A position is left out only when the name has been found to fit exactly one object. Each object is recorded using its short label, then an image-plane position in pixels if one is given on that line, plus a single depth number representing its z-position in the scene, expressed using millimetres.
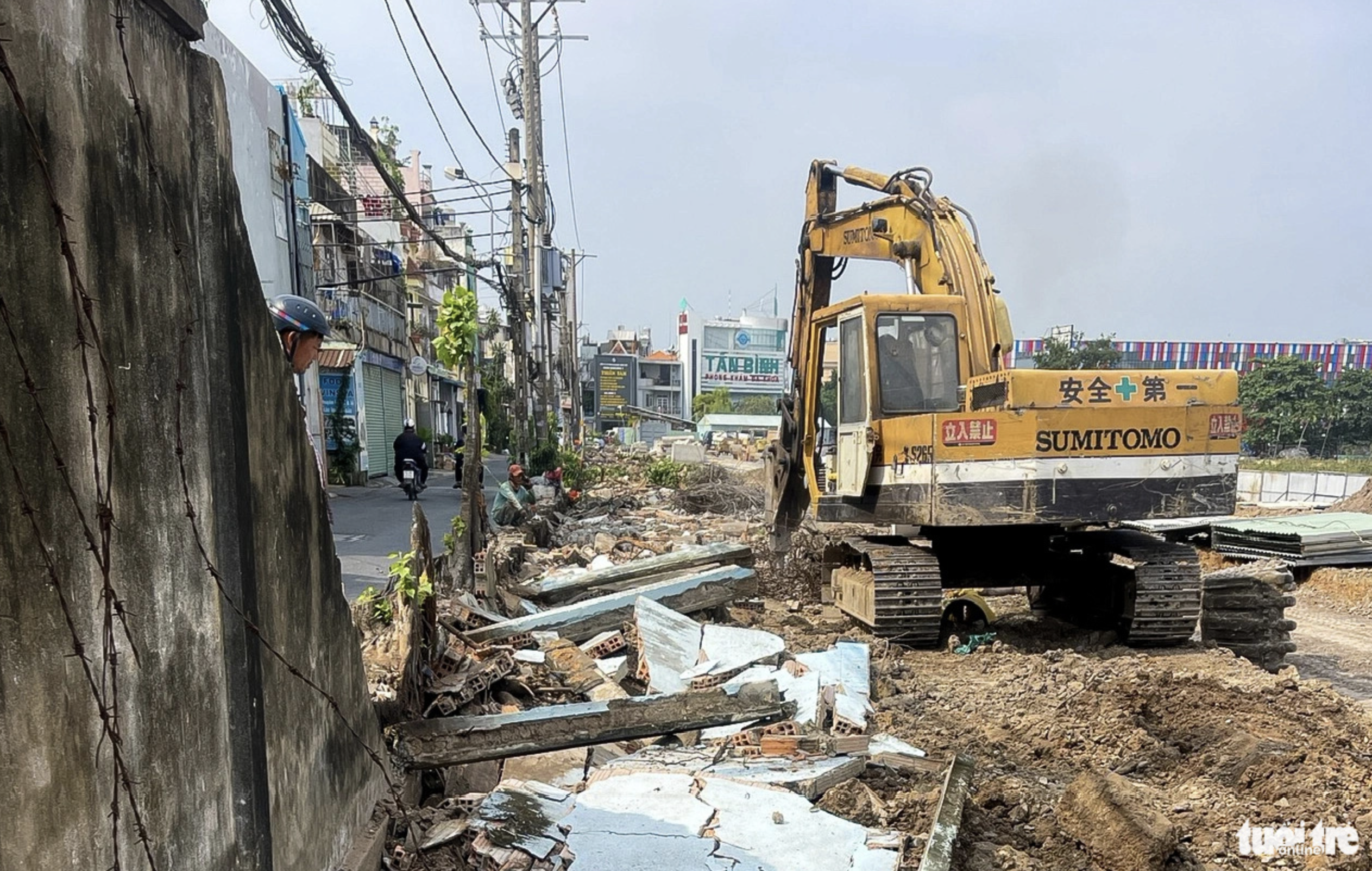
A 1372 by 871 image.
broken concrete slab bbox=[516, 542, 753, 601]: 8281
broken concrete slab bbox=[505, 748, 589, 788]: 4539
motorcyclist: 17406
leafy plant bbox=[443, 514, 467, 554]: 7172
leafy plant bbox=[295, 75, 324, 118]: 21784
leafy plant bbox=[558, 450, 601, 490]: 20344
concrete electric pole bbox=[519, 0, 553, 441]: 19531
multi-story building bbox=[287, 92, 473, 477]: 20828
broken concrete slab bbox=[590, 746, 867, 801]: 4461
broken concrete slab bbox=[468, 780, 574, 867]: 3520
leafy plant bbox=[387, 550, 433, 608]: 4355
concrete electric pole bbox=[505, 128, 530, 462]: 18453
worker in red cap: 13195
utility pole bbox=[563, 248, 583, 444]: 36312
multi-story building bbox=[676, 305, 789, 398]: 84875
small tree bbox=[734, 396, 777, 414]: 77875
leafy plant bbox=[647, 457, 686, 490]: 22484
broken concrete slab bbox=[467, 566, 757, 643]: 6641
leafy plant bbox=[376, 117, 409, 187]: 24141
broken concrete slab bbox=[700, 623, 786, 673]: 6473
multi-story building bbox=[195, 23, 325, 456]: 12078
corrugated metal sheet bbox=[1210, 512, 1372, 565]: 11891
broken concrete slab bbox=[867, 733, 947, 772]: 4902
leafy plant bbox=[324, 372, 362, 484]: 20953
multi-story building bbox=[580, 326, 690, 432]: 71375
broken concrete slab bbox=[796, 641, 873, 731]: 5707
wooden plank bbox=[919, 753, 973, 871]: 3555
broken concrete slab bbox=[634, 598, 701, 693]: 6355
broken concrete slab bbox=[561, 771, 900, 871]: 3672
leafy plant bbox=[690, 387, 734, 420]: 74188
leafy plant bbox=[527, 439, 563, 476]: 19484
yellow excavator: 7102
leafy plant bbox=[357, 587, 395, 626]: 4941
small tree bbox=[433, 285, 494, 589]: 6957
